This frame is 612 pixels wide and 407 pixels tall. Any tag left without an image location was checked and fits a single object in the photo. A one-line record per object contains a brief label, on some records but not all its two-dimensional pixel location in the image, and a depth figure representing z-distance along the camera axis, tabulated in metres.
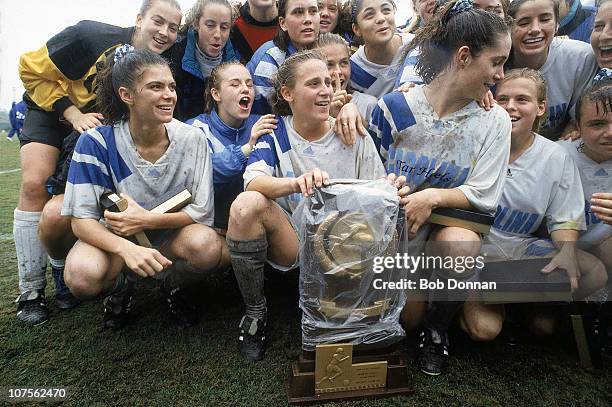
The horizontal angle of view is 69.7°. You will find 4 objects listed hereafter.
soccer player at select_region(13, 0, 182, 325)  2.31
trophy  1.63
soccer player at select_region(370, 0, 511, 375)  1.81
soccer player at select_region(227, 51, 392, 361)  1.86
